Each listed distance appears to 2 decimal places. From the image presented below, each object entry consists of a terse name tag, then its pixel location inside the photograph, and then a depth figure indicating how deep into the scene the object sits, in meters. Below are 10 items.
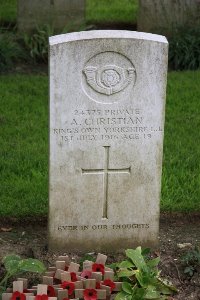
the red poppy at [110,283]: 5.02
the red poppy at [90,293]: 4.94
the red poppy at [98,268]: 5.11
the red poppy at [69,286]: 4.98
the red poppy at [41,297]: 4.81
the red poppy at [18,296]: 4.82
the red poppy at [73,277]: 5.04
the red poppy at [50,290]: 4.96
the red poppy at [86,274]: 5.07
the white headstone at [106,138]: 5.09
